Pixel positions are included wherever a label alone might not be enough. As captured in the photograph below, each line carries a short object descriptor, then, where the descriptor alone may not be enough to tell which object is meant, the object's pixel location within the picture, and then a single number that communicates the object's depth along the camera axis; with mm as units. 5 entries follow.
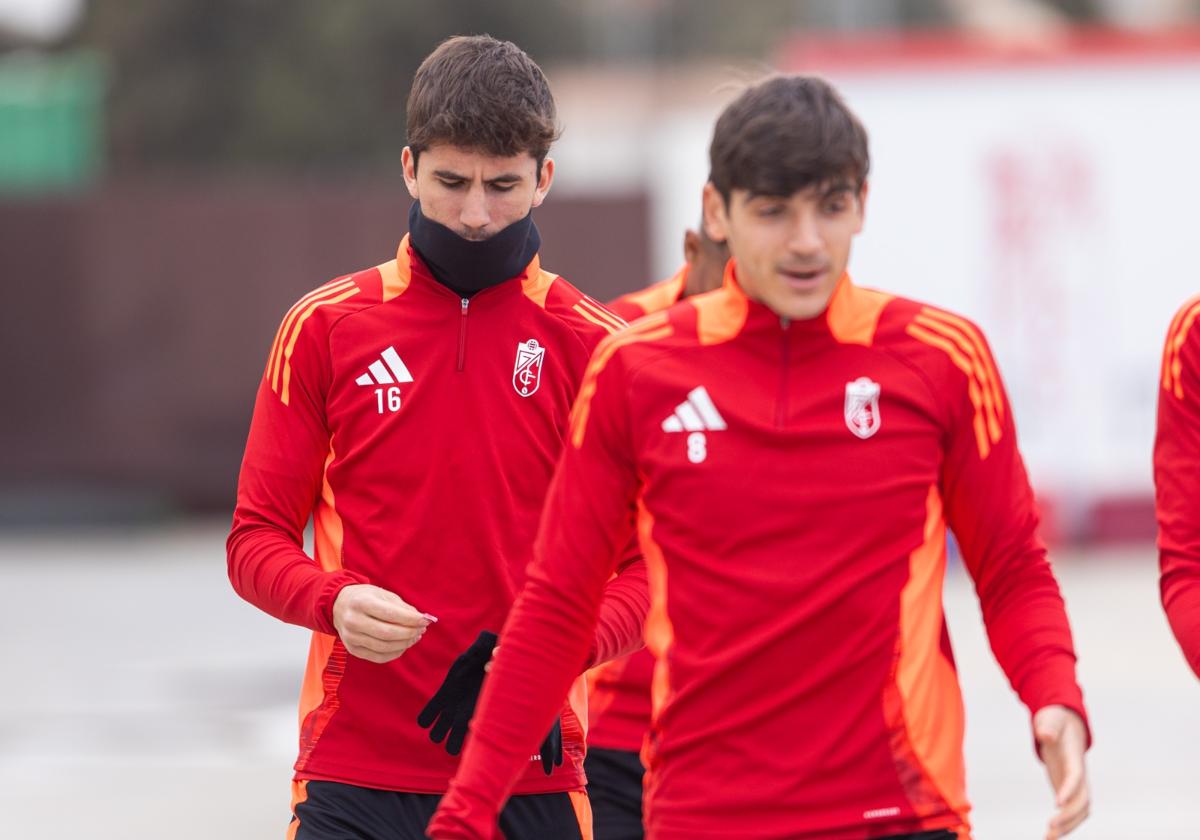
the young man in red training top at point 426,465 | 8414
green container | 51375
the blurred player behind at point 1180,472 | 8172
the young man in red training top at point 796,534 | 6723
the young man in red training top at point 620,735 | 10695
